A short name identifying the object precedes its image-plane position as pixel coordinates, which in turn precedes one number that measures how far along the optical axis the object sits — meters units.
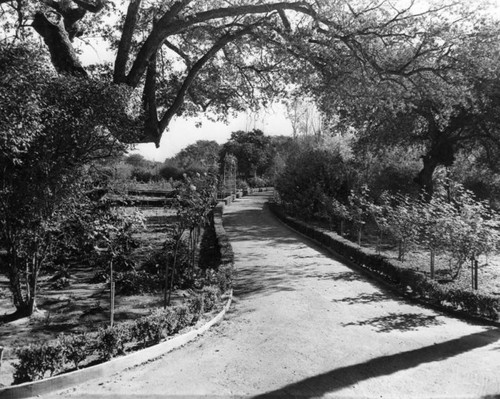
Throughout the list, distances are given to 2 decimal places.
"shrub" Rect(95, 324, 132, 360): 6.38
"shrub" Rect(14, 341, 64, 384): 5.68
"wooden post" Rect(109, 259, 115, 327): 8.00
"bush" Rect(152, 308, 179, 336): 7.38
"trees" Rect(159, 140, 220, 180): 68.00
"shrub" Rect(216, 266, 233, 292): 10.33
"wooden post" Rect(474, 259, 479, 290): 11.29
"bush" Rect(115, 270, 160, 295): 11.43
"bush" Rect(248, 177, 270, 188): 68.94
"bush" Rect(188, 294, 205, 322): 8.31
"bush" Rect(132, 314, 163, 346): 6.96
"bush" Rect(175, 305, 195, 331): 7.76
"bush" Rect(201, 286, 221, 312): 8.93
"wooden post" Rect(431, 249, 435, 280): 12.52
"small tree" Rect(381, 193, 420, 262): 13.38
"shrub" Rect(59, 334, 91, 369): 6.07
